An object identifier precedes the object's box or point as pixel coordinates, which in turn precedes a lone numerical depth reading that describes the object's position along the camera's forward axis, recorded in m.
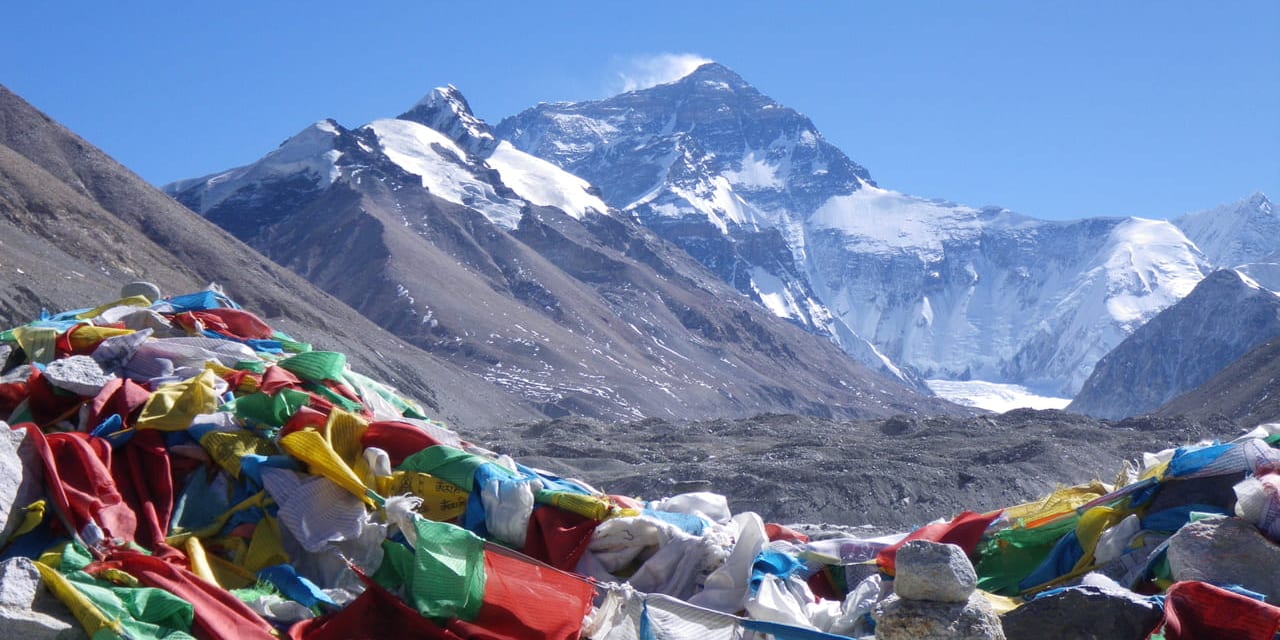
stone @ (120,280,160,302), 11.56
